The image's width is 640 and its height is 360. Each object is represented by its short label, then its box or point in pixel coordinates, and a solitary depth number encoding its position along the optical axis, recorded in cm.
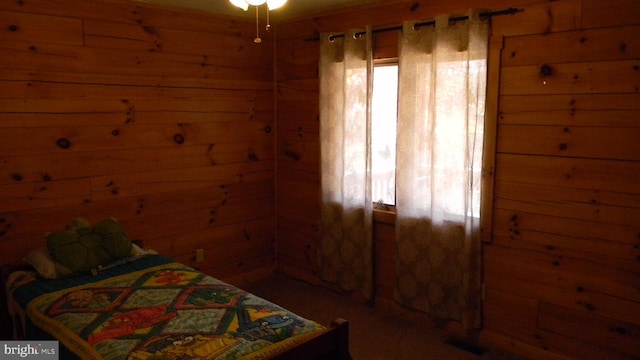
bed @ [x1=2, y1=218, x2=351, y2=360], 200
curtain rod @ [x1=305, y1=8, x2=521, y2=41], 283
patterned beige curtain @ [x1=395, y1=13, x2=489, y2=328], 298
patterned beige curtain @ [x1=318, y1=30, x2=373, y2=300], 356
